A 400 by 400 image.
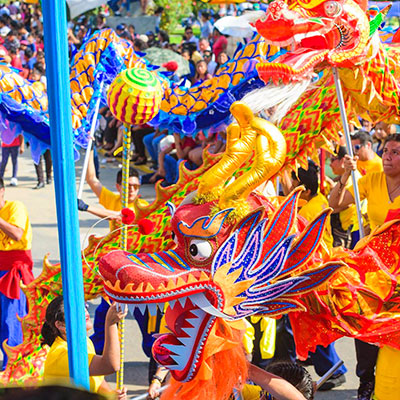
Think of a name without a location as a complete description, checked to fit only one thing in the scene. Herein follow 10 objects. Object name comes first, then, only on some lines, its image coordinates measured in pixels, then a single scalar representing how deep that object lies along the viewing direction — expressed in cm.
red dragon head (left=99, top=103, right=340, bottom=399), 493
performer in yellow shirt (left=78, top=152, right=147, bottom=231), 912
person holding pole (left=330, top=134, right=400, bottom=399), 751
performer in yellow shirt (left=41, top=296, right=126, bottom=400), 548
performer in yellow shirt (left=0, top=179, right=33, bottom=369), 853
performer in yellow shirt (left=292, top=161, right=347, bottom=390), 859
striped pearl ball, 545
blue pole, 364
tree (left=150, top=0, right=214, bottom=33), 3525
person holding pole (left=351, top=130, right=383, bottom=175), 1147
